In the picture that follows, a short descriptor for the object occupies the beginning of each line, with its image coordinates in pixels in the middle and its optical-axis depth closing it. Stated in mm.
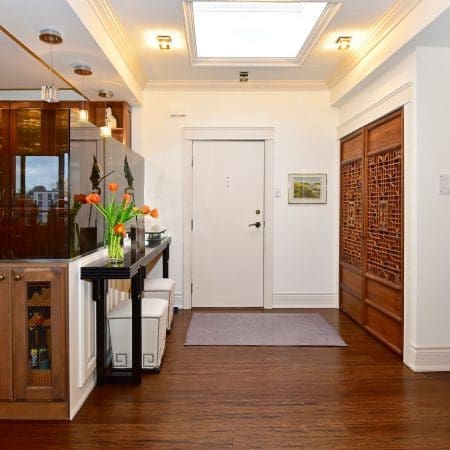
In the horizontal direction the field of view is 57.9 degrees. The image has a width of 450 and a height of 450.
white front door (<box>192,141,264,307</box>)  4797
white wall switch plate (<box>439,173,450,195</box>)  2939
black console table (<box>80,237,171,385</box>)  2551
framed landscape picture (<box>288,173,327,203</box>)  4781
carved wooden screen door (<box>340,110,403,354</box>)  3262
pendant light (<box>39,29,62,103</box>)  2746
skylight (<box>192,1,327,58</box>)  3490
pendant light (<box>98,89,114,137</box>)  4102
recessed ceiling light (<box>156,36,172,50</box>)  3440
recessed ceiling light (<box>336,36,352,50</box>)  3478
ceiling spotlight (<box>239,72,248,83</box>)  4270
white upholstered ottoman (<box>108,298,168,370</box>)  2779
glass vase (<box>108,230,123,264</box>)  2619
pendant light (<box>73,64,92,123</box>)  3424
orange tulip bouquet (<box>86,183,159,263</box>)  2605
